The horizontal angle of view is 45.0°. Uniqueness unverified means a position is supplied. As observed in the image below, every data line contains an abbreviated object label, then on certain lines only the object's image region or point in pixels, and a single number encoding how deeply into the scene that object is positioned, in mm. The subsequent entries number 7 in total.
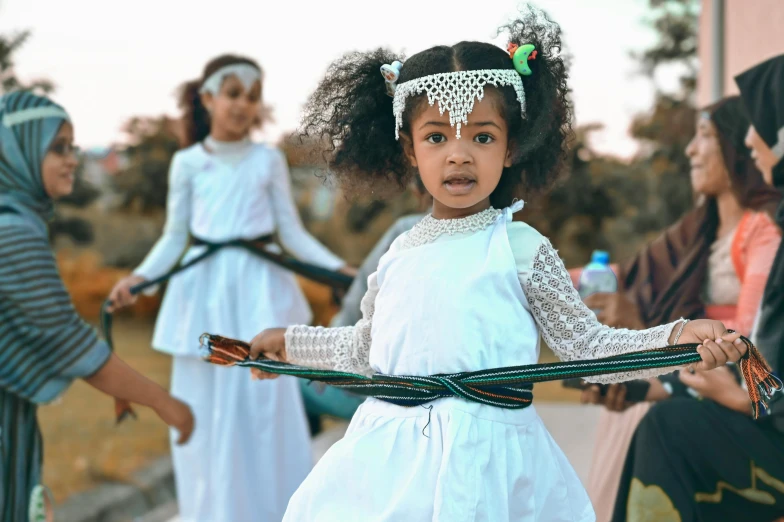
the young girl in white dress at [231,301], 4590
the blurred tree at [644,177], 7805
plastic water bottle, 3555
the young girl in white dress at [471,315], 2102
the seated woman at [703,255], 3502
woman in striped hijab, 2971
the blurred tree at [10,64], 5543
